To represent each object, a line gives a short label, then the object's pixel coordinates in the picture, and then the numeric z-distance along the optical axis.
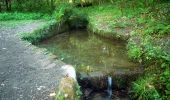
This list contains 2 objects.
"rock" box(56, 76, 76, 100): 2.92
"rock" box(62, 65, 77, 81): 3.59
